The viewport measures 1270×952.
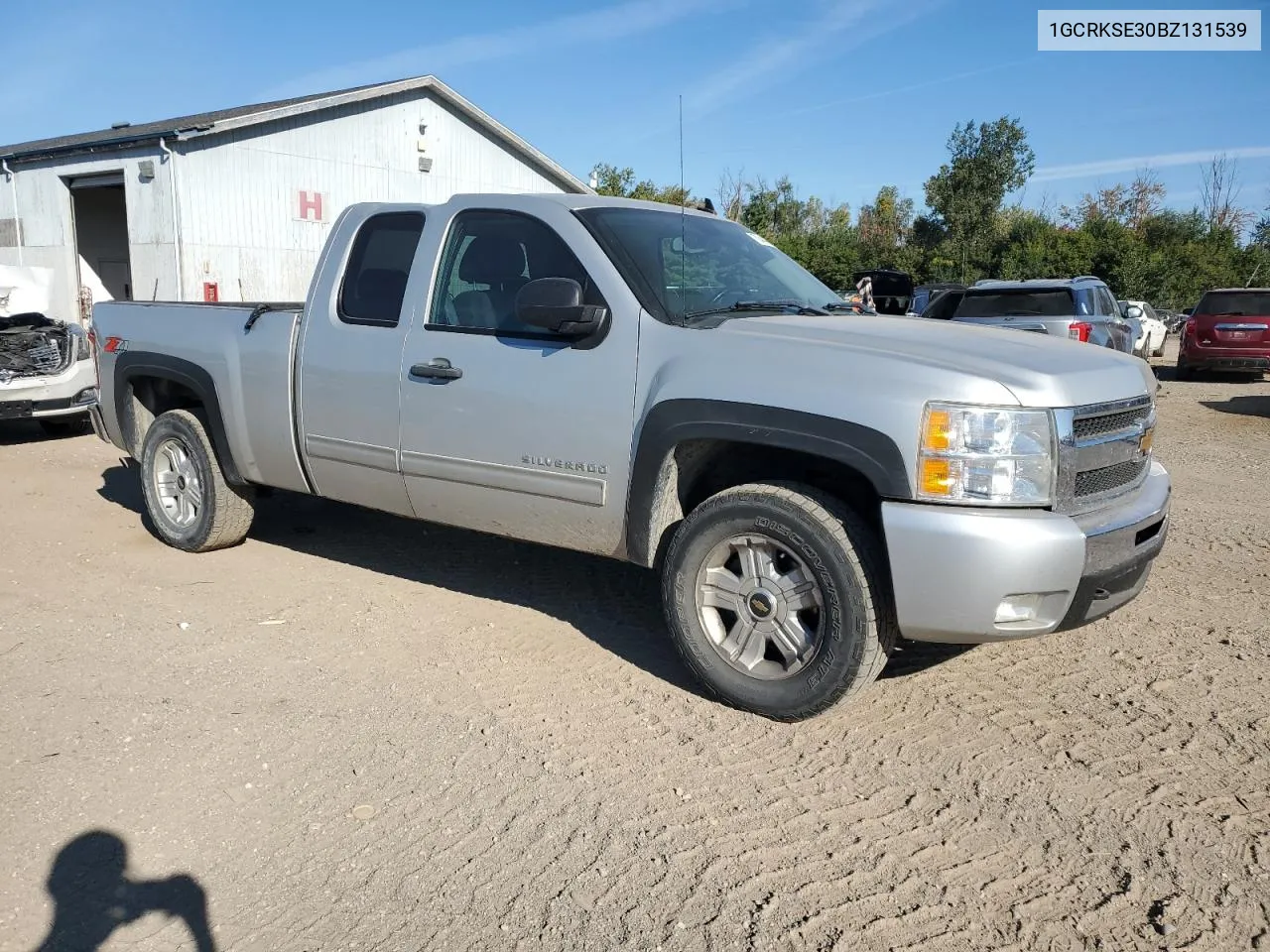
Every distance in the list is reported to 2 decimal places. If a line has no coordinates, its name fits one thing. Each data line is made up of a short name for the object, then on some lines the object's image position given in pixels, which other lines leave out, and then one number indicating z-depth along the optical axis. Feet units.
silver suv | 39.75
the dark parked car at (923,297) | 68.23
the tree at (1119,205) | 182.60
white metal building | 56.34
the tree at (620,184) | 141.08
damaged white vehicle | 33.78
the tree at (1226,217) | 167.43
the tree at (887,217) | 174.29
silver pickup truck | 11.69
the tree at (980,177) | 138.82
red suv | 58.03
